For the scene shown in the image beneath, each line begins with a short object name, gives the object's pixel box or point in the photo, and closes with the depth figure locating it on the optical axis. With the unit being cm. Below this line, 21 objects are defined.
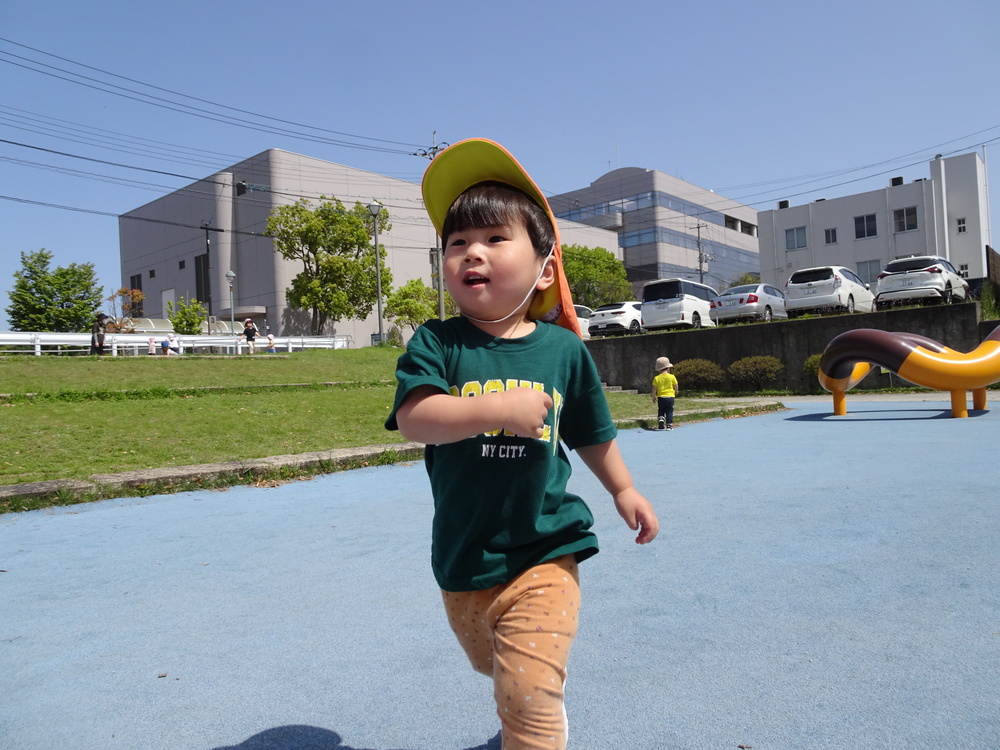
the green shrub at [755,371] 2011
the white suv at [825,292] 2142
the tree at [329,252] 4084
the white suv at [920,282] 2002
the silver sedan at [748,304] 2264
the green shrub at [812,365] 1875
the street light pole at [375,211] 2989
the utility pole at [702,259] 6924
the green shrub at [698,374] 2094
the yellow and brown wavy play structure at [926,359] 1082
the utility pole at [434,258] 4069
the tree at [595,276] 6341
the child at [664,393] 1206
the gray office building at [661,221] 7525
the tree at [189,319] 4350
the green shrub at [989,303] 1873
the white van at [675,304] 2370
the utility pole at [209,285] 4978
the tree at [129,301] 5624
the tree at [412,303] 4366
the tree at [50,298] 4322
